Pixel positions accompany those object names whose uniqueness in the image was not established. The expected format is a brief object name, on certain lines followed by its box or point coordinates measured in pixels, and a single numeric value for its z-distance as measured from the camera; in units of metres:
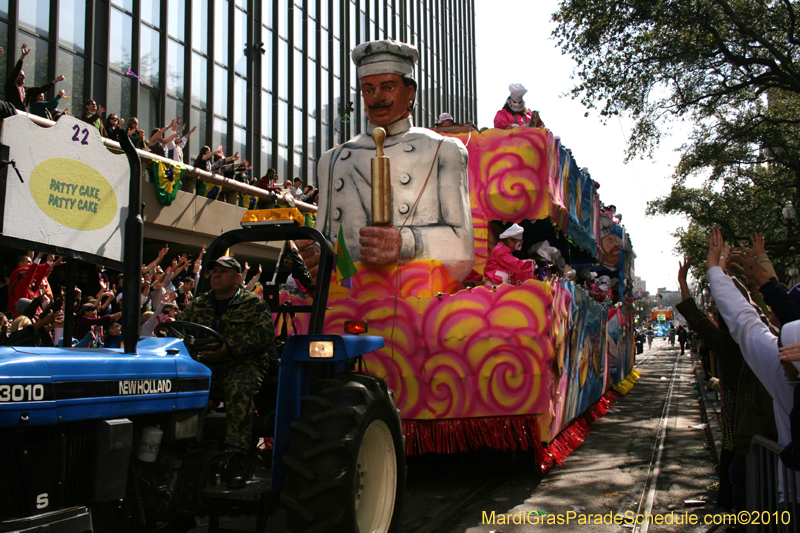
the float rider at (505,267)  7.22
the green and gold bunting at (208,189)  14.48
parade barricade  3.38
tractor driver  3.92
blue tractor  2.78
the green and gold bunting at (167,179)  12.64
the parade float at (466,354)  6.16
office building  15.55
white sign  2.95
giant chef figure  6.70
